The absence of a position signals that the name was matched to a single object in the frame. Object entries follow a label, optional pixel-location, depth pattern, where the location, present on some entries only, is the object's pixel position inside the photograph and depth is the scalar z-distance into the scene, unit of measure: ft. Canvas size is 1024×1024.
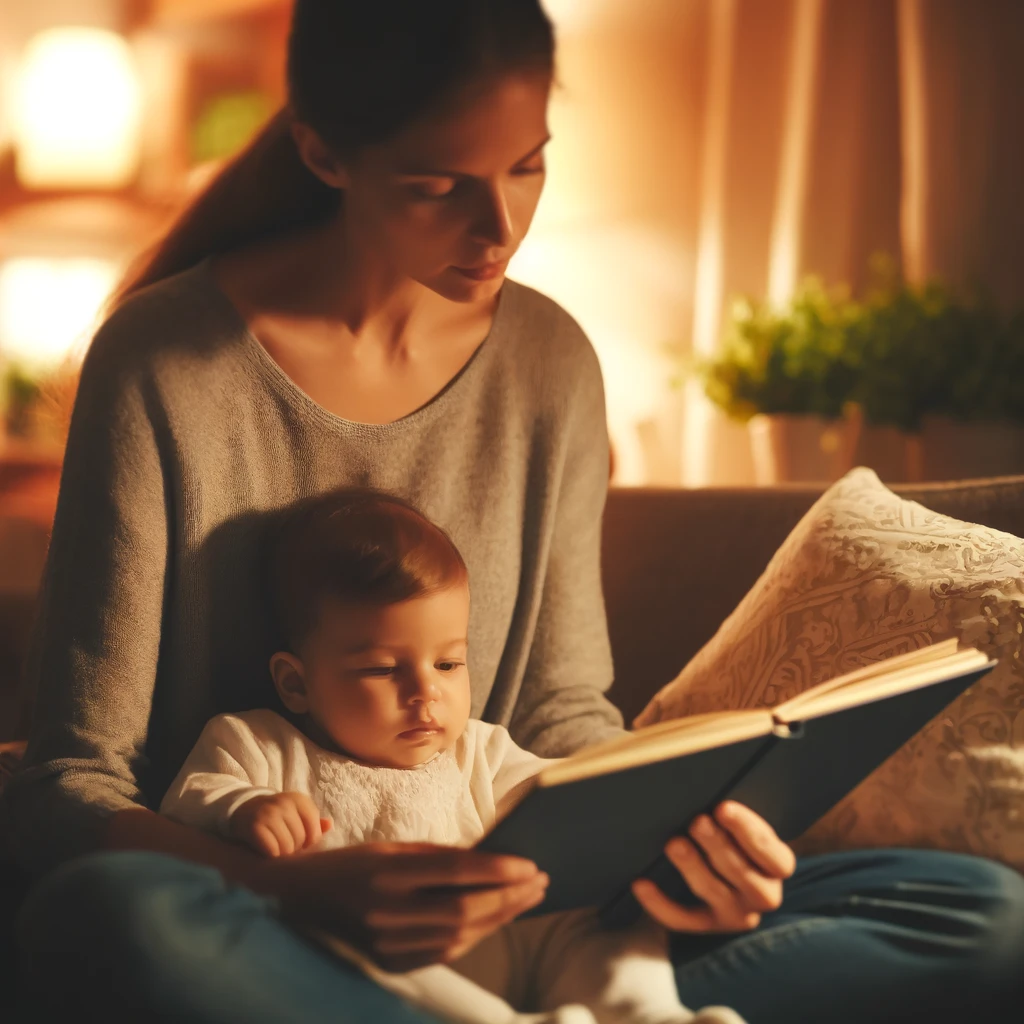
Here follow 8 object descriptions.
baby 3.47
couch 5.26
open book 2.76
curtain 8.87
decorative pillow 3.98
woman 2.89
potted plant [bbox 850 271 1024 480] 7.58
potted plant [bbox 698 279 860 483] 8.20
